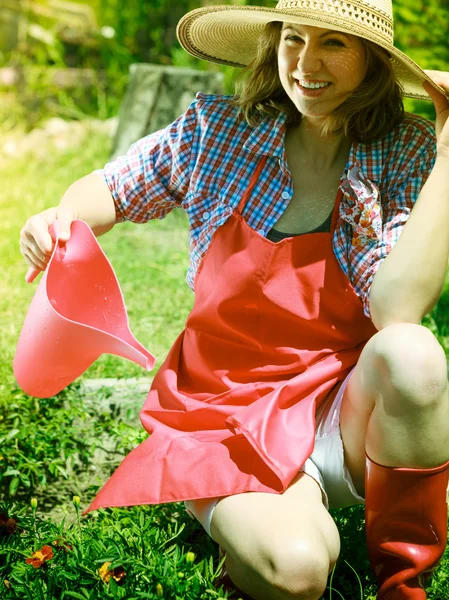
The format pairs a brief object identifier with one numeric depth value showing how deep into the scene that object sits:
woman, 1.80
